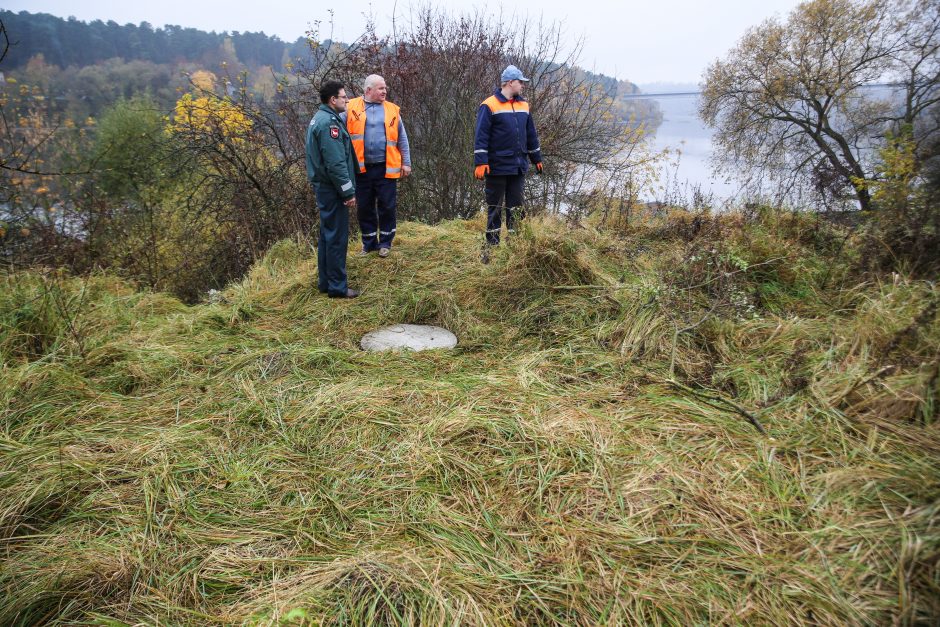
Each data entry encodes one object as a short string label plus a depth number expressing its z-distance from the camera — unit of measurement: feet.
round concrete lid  12.19
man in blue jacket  15.98
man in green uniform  13.67
